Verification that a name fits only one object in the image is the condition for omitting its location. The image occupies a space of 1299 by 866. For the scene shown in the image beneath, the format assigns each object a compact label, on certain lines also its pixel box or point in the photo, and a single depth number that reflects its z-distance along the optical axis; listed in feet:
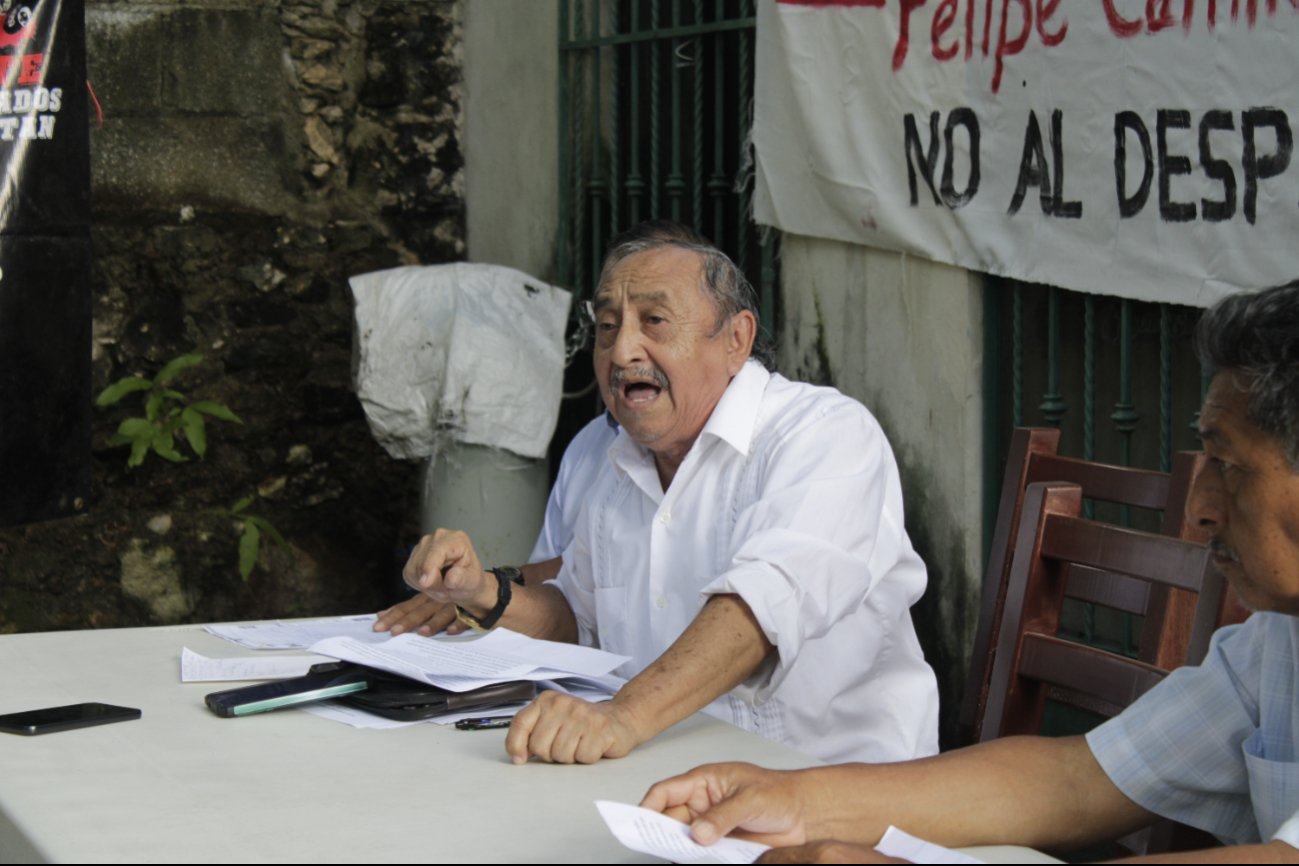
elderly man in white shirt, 7.63
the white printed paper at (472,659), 6.67
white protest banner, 8.99
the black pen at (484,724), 6.30
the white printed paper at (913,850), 4.76
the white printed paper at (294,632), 7.83
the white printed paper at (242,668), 7.13
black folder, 6.45
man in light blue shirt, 5.18
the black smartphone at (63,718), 6.29
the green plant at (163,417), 15.92
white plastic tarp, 14.57
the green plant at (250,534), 16.34
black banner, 12.62
